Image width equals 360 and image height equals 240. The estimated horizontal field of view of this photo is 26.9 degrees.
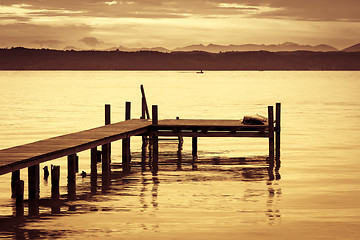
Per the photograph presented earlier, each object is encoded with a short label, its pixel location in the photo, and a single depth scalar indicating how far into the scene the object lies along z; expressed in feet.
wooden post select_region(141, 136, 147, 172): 91.03
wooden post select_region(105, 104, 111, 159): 97.71
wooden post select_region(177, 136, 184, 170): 91.90
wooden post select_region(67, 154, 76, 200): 70.03
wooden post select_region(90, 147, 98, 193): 79.51
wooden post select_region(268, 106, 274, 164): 85.88
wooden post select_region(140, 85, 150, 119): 106.43
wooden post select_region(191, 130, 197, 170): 100.73
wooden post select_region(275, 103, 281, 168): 92.76
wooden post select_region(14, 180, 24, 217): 59.77
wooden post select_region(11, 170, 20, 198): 66.44
